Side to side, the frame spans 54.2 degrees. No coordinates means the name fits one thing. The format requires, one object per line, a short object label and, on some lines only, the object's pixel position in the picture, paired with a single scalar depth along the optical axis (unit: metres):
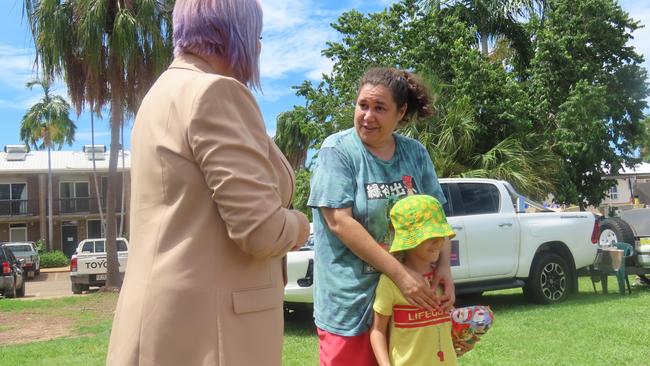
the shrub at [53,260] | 33.97
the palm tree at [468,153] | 14.09
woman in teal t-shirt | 2.50
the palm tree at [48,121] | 41.59
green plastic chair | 9.01
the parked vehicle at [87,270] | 17.47
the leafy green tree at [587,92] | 18.22
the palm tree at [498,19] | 21.50
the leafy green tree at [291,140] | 30.25
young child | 2.45
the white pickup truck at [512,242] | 7.91
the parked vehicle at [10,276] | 15.66
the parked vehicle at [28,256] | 27.69
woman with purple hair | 1.61
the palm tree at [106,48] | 15.89
